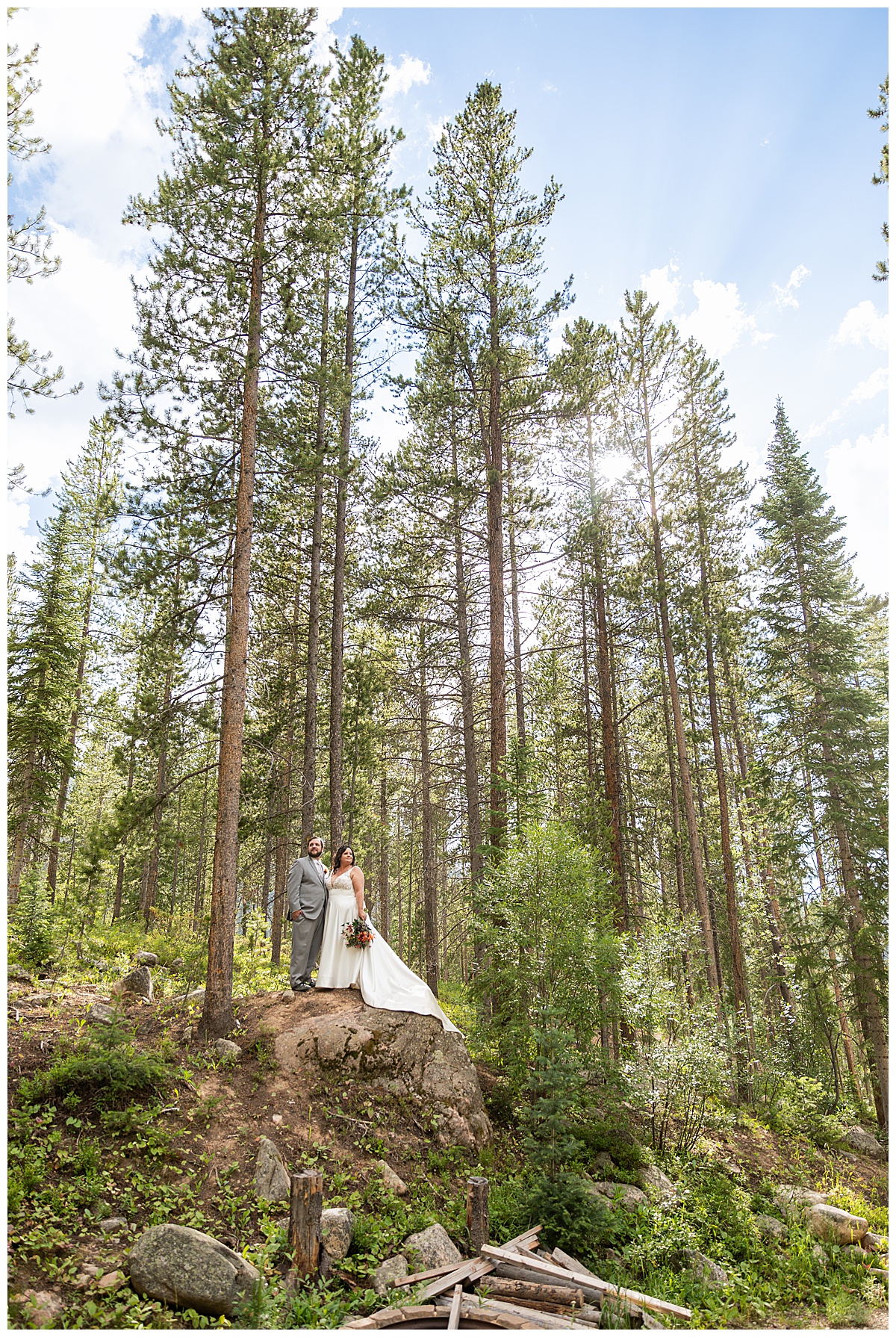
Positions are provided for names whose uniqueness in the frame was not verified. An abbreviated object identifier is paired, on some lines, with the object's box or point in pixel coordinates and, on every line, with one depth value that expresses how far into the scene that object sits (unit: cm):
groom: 986
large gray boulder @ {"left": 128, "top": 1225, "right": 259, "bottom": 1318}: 486
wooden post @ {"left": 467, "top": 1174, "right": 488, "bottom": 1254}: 626
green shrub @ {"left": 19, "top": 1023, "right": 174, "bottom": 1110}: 652
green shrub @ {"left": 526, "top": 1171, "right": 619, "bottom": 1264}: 662
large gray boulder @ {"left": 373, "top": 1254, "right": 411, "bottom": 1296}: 559
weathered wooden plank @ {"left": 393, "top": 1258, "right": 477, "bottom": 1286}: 563
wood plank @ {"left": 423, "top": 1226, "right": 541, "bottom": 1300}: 550
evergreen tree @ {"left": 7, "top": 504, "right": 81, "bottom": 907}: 1611
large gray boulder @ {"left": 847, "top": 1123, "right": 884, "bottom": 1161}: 1399
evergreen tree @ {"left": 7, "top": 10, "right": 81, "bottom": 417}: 855
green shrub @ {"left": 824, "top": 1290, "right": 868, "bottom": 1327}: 657
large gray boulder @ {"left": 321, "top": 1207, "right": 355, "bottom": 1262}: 594
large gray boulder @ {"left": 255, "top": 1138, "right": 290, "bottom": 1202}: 643
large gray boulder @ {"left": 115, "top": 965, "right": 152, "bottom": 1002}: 977
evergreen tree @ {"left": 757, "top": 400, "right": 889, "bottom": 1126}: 1462
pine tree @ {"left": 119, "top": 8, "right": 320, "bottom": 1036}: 937
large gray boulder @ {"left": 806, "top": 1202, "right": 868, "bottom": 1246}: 852
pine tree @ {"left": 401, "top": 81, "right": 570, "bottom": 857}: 1302
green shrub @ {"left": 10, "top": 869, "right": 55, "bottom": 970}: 1048
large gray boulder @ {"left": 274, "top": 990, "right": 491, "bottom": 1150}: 833
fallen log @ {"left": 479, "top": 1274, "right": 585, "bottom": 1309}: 545
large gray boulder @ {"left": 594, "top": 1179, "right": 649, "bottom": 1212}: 783
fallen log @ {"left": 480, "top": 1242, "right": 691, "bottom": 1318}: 558
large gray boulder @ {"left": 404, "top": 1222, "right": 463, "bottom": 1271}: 596
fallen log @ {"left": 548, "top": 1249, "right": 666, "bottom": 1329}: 540
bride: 940
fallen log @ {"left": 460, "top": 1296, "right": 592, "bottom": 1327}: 520
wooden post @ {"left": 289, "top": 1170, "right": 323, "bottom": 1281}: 550
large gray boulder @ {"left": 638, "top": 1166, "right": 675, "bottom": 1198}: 835
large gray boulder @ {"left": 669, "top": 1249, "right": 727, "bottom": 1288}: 693
